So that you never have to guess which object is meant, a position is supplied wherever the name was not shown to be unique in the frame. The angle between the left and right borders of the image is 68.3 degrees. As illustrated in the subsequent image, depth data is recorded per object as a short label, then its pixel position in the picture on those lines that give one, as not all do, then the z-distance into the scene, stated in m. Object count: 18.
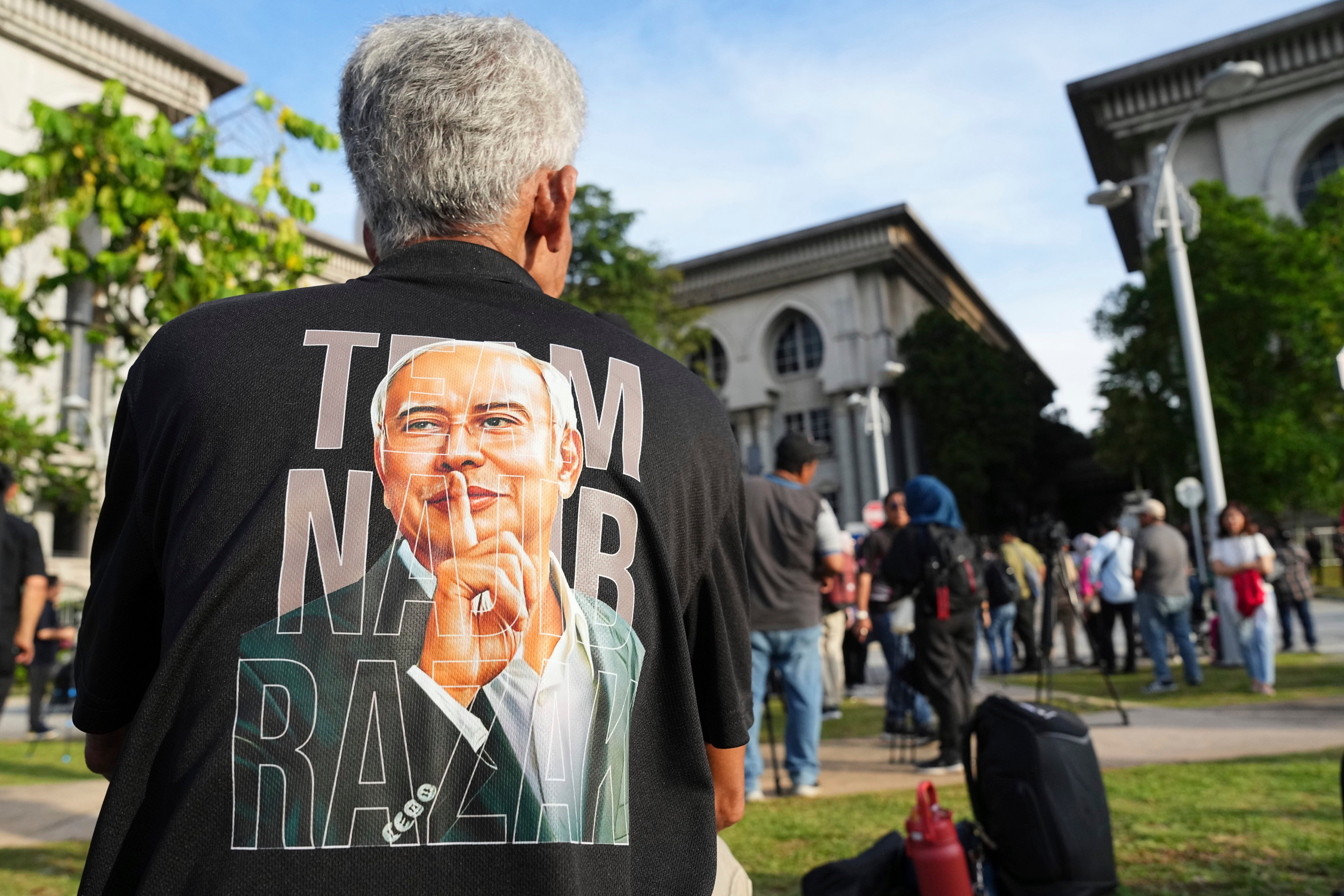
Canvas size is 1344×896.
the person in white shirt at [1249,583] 9.42
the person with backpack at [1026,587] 12.48
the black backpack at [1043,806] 3.61
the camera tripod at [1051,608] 10.06
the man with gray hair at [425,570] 1.10
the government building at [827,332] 42.03
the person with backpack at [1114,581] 11.69
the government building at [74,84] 23.09
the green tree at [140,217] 7.62
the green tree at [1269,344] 24.39
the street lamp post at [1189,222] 12.64
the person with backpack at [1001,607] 12.11
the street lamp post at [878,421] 26.73
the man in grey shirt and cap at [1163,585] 10.38
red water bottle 3.37
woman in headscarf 6.45
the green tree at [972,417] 41.56
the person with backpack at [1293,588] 12.61
